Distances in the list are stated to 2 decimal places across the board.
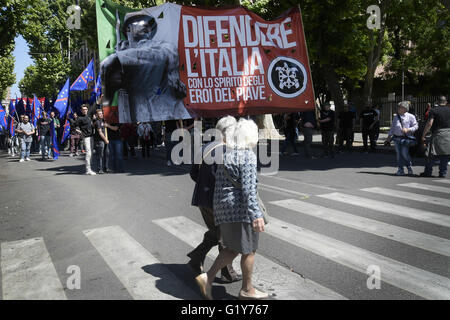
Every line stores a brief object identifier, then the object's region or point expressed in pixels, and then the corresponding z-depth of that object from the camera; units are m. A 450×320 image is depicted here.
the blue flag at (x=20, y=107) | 20.09
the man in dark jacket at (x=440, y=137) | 9.53
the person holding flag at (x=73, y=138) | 18.03
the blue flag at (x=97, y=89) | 15.09
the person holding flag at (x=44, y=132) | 16.31
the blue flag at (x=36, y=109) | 19.11
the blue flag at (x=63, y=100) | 15.18
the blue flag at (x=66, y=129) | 17.51
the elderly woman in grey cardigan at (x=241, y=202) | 3.41
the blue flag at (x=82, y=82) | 14.66
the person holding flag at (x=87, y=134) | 11.73
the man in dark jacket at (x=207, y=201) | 3.70
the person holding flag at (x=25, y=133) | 16.02
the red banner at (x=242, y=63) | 8.14
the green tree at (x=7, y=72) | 44.28
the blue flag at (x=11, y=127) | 20.47
